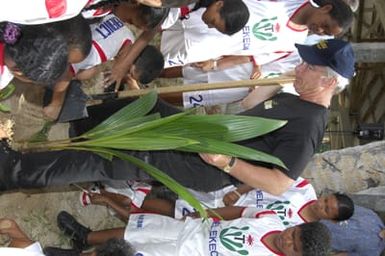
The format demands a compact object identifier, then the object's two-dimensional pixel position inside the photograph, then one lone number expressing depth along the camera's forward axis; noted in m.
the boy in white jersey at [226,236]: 2.92
